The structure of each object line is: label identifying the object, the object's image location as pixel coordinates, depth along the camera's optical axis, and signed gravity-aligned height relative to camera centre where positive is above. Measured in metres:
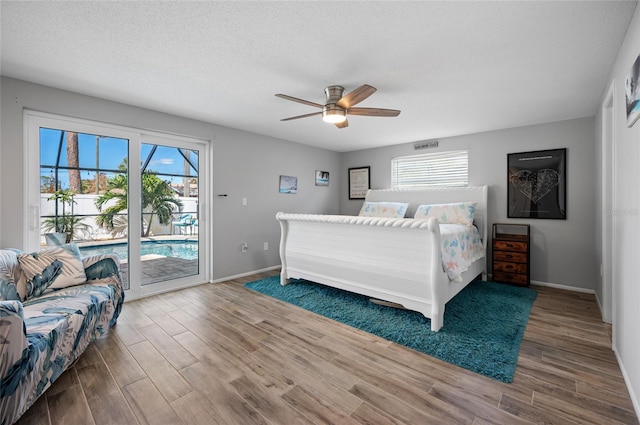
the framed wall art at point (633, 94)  1.52 +0.68
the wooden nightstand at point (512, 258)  3.77 -0.62
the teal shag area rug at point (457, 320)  2.09 -1.03
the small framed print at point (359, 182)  5.73 +0.62
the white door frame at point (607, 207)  2.52 +0.05
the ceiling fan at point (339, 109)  2.60 +0.97
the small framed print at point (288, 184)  4.98 +0.50
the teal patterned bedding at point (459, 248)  2.68 -0.41
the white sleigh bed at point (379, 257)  2.53 -0.48
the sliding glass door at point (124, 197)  2.78 +0.17
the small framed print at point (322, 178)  5.66 +0.70
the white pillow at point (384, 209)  4.69 +0.05
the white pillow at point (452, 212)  3.99 +0.00
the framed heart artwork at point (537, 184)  3.76 +0.38
